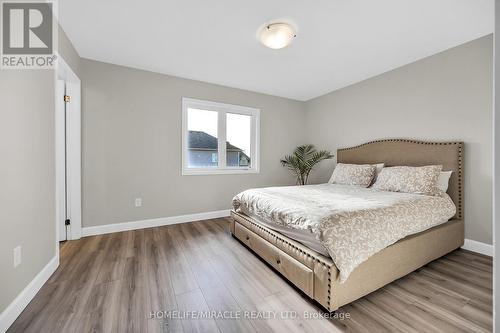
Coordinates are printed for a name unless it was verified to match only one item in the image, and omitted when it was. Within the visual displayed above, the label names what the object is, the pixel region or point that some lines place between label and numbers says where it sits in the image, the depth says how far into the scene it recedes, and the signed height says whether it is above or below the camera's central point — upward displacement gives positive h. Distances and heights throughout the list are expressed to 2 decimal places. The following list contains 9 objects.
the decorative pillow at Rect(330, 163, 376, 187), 3.06 -0.13
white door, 2.62 +0.06
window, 3.60 +0.53
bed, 1.44 -0.73
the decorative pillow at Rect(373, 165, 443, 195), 2.40 -0.17
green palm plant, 4.19 +0.13
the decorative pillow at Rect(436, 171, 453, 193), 2.47 -0.18
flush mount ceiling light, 2.07 +1.35
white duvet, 1.44 -0.41
